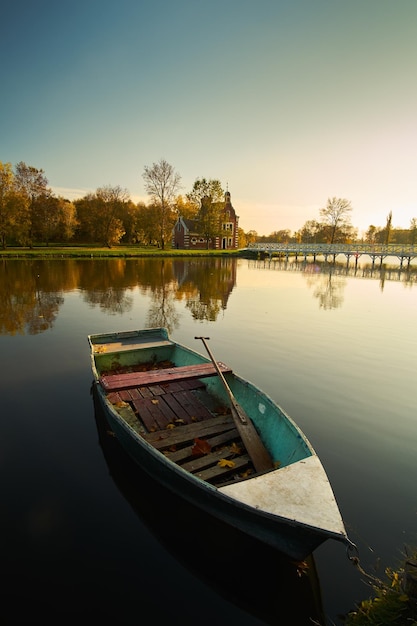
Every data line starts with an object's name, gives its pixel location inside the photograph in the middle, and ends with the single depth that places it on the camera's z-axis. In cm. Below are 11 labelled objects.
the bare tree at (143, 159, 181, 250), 6662
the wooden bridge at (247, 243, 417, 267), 5076
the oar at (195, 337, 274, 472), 488
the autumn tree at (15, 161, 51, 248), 5868
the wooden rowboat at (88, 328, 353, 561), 353
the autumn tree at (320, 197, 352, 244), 7556
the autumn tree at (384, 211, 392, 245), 9900
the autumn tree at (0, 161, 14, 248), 5297
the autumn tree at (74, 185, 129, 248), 6950
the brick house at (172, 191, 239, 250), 7838
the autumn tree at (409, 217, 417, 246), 8694
